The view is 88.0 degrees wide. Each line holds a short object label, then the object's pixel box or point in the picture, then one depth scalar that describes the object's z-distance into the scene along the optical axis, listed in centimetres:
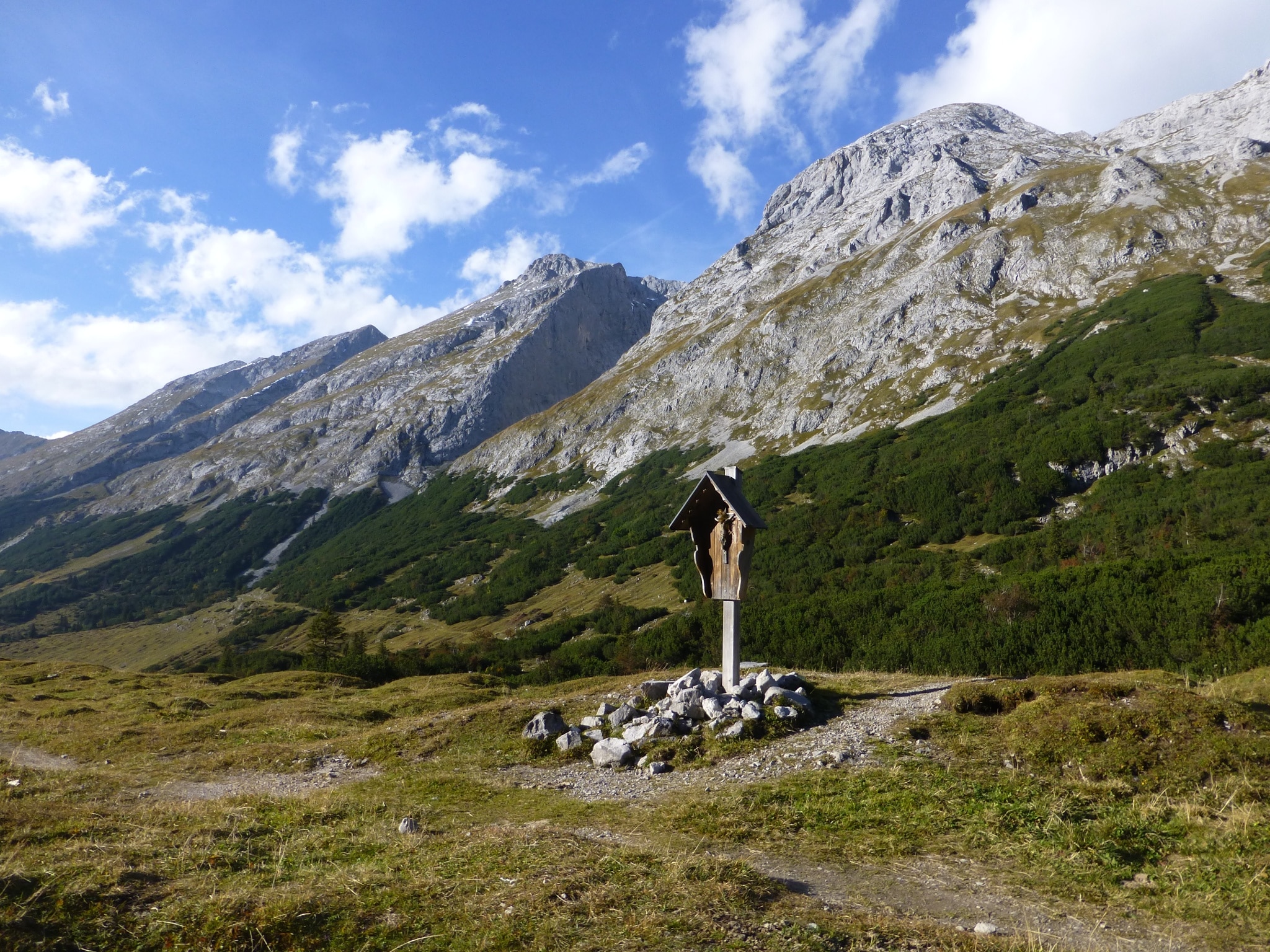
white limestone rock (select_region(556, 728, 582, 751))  1628
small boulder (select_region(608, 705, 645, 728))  1709
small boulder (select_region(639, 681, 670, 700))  1848
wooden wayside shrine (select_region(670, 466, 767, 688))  1825
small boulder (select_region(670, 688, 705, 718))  1636
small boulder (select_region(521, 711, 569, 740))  1717
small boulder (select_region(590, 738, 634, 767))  1495
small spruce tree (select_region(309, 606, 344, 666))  7038
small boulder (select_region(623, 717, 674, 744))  1566
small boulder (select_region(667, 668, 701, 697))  1781
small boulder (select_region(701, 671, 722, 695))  1714
